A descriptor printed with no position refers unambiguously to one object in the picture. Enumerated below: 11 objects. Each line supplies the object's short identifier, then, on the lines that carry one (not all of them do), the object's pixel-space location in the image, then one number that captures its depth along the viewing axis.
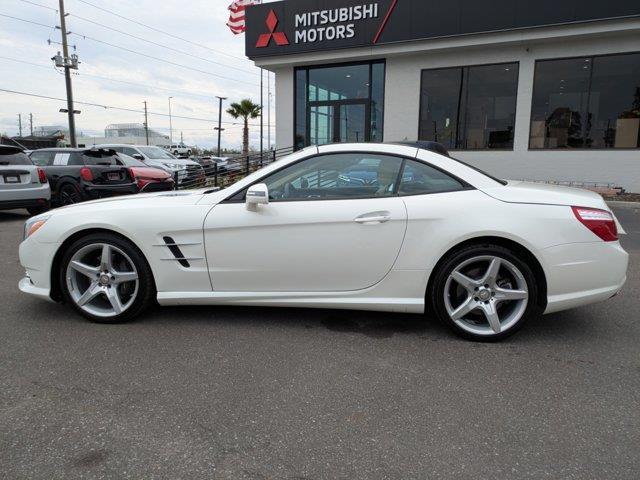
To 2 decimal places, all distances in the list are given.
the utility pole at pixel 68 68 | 26.11
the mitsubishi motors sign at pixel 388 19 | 11.80
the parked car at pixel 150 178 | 11.16
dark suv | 10.16
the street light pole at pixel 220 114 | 50.94
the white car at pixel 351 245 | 3.25
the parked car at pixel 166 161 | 12.93
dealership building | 12.19
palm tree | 40.21
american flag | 18.48
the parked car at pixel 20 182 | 8.95
